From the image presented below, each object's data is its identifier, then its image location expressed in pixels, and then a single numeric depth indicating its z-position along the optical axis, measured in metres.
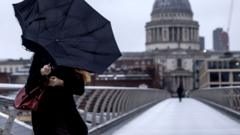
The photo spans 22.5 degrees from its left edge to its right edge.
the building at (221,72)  113.45
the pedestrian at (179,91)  47.83
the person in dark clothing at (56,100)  5.25
